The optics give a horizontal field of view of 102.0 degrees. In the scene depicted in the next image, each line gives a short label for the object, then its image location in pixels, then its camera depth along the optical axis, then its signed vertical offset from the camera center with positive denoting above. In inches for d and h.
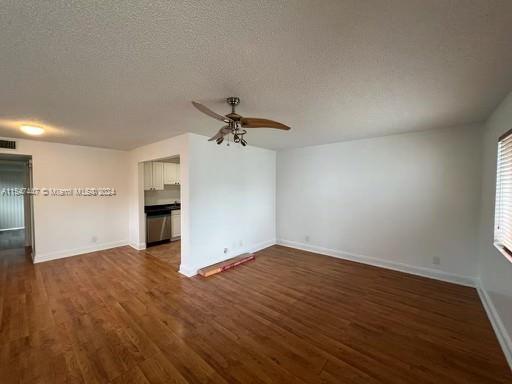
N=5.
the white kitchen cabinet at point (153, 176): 208.1 +9.1
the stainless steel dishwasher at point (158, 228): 199.3 -42.6
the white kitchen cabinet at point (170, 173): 225.1 +12.9
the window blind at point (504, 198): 80.4 -5.5
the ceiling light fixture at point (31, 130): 117.6 +32.5
